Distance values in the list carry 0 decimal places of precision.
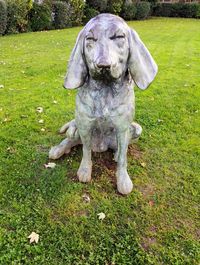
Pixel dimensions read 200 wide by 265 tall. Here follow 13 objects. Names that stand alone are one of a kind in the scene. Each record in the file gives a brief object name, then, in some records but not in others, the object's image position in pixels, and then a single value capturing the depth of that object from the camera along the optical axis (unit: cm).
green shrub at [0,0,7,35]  802
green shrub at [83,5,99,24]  1099
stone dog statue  168
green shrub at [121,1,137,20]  1224
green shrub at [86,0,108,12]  1113
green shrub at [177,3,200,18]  1483
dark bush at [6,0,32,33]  840
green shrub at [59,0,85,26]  1035
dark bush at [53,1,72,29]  982
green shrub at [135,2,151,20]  1308
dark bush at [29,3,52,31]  932
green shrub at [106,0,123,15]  1169
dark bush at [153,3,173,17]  1501
